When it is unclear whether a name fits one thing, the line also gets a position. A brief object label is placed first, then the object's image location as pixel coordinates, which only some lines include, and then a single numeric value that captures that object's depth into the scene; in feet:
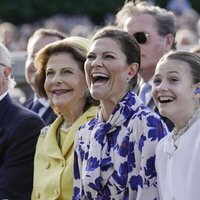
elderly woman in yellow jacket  48.03
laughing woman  42.91
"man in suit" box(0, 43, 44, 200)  48.93
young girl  41.70
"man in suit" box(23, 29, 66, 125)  61.87
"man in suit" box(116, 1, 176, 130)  56.65
